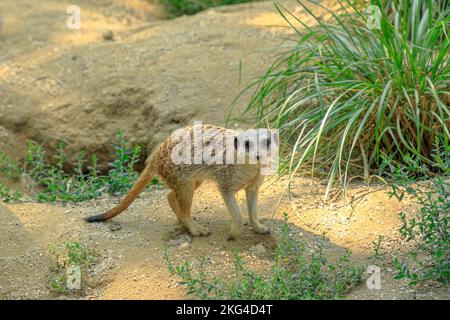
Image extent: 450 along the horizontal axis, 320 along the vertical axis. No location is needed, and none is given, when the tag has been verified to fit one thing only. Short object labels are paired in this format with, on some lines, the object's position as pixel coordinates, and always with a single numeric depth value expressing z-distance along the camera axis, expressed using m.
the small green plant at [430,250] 2.87
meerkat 3.41
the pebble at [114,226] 3.62
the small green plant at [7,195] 3.95
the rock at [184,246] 3.41
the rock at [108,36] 5.89
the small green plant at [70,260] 3.30
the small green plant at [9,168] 4.63
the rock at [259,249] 3.39
